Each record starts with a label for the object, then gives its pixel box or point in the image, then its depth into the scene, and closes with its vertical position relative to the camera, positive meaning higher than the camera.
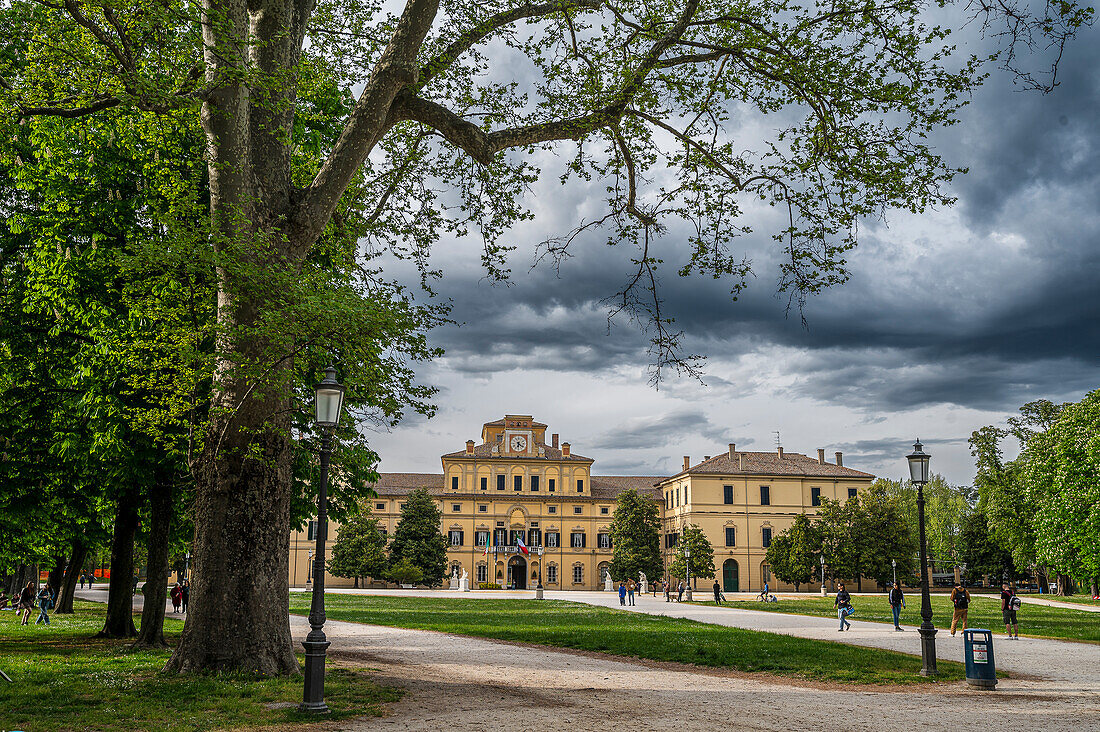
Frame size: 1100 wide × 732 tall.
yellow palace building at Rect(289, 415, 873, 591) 72.31 +1.14
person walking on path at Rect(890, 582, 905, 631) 24.09 -2.43
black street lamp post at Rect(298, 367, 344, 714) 9.02 -0.74
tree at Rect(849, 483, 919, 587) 56.12 -1.33
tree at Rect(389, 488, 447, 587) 69.00 -2.35
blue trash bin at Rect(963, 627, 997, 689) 11.75 -2.04
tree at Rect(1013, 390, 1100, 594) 30.02 +1.06
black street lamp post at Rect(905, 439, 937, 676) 13.08 -1.10
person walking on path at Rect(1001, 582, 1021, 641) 20.80 -2.31
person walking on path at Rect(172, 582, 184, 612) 30.17 -3.13
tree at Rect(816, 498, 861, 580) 56.03 -1.42
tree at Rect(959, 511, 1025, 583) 63.50 -2.74
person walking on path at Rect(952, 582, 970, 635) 20.18 -2.06
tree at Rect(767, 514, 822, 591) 56.91 -2.51
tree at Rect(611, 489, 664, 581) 66.81 -1.89
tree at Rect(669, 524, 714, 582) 58.88 -2.80
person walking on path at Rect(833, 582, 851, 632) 23.81 -2.59
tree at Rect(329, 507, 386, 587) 67.56 -3.23
